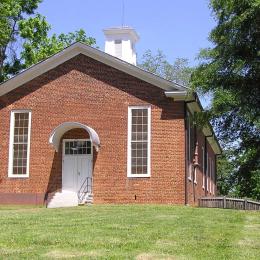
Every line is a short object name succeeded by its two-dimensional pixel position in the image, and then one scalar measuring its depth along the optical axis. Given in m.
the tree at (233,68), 21.98
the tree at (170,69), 60.97
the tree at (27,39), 41.00
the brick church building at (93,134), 23.86
